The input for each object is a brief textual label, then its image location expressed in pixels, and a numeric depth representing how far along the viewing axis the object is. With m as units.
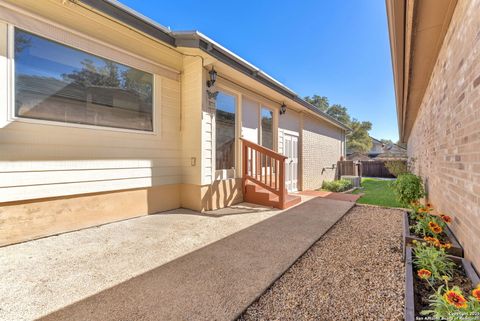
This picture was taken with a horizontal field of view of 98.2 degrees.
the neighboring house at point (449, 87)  1.67
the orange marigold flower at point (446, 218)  2.36
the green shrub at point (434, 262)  1.74
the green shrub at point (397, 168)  7.52
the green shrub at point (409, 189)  4.25
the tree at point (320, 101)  37.56
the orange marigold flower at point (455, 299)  1.16
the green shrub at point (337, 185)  9.01
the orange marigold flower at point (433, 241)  2.02
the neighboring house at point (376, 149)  24.46
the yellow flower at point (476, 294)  1.16
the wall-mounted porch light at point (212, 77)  4.65
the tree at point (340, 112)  35.41
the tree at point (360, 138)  31.03
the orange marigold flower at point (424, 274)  1.58
